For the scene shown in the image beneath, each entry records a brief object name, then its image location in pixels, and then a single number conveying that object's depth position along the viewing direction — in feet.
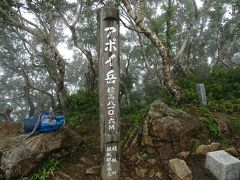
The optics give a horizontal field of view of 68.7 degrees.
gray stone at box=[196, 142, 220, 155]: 12.99
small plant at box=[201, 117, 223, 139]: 14.29
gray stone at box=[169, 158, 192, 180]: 11.19
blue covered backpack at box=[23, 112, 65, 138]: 13.37
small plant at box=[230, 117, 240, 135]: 15.31
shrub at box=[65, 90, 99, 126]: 23.04
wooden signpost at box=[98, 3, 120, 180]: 11.15
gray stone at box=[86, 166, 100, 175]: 12.20
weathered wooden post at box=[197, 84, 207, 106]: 20.50
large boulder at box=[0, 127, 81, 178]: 11.91
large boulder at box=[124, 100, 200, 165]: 13.00
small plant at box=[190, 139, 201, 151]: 13.23
